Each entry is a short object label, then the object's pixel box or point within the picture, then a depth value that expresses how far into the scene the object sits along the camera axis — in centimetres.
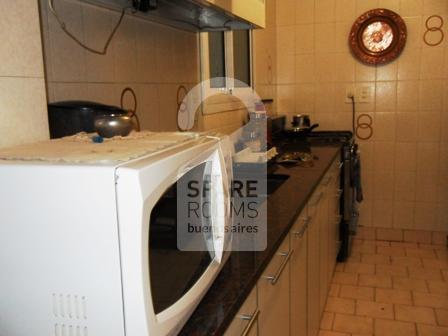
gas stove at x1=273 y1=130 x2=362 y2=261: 319
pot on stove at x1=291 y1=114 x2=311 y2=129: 355
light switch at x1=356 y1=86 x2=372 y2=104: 359
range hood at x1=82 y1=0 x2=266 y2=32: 152
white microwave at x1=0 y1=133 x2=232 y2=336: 64
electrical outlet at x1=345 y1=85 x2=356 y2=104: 364
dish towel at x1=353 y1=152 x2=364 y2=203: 340
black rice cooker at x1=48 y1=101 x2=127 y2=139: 114
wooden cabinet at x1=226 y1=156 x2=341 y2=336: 117
